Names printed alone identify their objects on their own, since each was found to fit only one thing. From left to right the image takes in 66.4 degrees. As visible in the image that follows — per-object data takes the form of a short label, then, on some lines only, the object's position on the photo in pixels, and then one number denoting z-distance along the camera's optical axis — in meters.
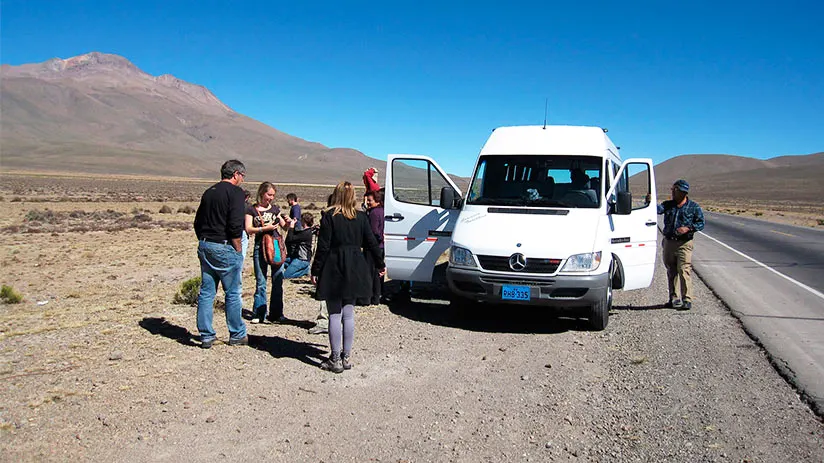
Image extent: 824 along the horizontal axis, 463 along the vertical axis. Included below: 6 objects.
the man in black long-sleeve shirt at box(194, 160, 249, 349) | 6.24
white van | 7.26
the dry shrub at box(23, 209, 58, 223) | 26.44
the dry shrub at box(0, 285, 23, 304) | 9.23
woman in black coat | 5.80
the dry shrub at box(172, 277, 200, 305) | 9.16
